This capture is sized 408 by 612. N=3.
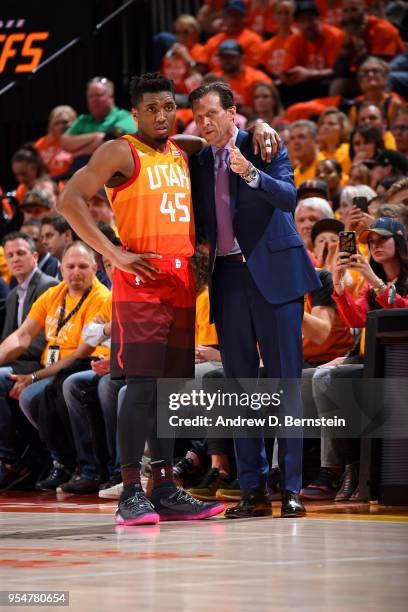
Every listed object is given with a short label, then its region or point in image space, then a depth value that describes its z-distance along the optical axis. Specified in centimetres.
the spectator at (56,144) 2373
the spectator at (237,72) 2310
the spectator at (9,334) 1486
